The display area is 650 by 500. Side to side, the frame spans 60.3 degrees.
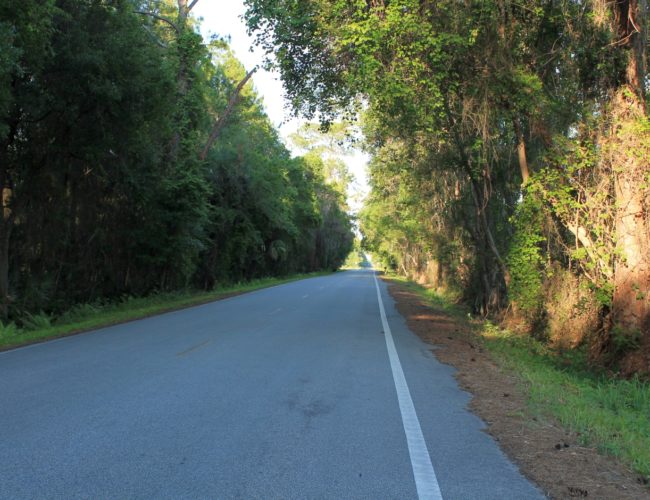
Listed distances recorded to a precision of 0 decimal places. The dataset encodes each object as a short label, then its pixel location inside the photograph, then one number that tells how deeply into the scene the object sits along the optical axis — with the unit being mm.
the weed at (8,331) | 13931
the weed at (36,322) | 16406
